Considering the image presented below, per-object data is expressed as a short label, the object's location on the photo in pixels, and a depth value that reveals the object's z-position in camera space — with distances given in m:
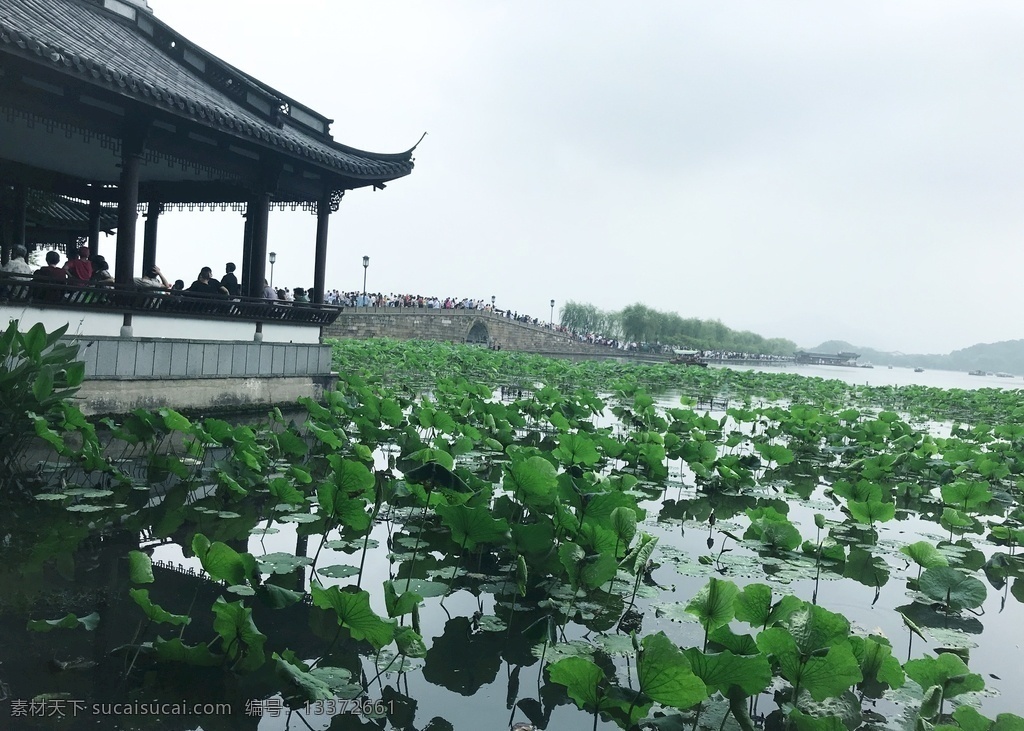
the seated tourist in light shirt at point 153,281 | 7.94
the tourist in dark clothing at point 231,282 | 10.20
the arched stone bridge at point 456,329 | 31.17
